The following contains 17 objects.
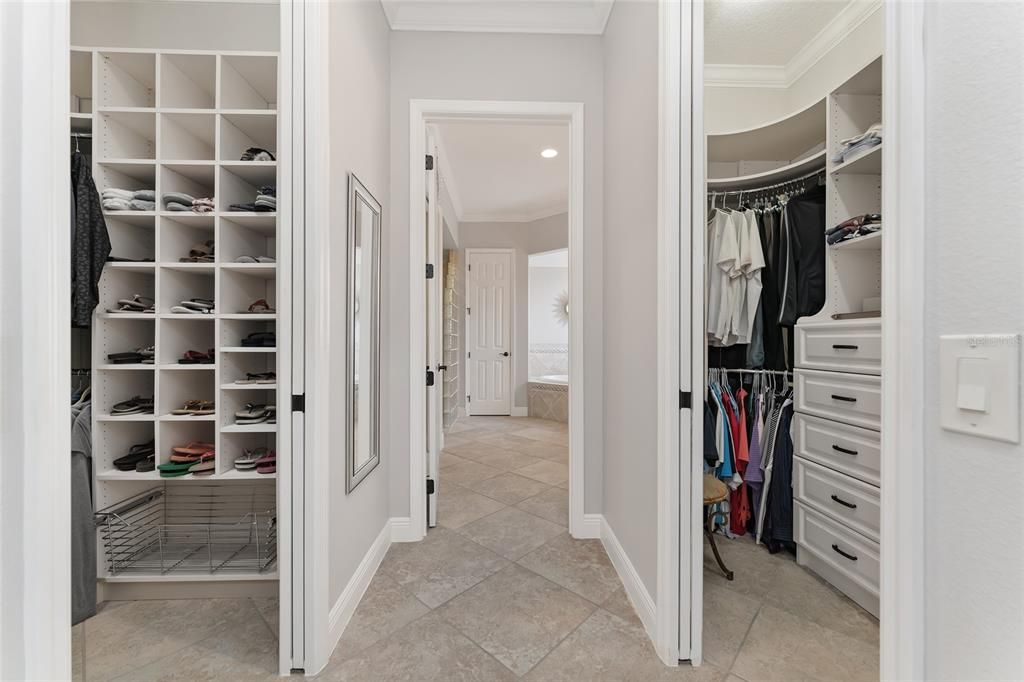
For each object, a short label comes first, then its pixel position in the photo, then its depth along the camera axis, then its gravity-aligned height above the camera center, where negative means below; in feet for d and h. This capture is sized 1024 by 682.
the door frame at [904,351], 1.83 -0.06
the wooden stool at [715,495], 6.08 -2.34
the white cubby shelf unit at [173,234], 5.85 +1.61
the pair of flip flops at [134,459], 5.92 -1.74
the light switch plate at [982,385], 1.51 -0.18
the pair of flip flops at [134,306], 5.94 +0.49
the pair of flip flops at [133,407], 5.92 -1.00
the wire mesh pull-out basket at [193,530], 5.95 -2.98
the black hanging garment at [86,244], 5.30 +1.26
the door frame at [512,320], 19.74 +0.92
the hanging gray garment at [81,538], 5.19 -2.55
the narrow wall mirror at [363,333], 5.77 +0.09
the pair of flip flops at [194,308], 5.98 +0.47
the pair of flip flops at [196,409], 6.06 -1.05
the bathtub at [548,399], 18.25 -2.74
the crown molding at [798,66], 7.12 +5.61
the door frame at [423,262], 7.46 +1.40
